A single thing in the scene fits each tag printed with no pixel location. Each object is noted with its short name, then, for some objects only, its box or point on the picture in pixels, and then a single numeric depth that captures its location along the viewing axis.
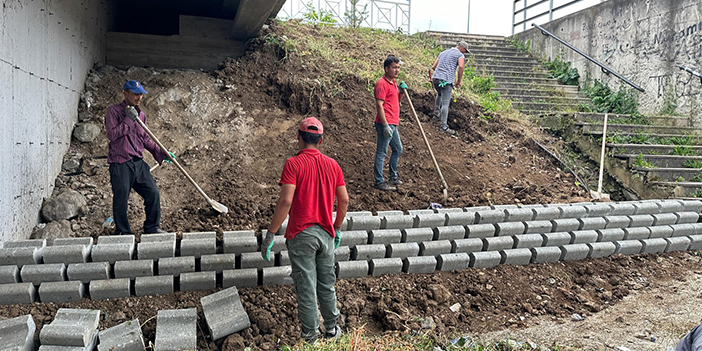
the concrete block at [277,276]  4.31
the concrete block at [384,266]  4.63
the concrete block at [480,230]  5.11
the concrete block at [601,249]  5.46
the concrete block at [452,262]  4.86
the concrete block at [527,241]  5.22
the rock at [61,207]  5.46
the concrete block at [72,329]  3.40
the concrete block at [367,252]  4.67
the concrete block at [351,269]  4.53
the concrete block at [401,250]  4.78
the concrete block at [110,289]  4.02
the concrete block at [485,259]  4.96
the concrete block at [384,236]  4.79
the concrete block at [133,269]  4.13
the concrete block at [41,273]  3.98
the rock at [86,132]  6.83
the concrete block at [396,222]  4.89
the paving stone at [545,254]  5.19
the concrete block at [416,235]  4.90
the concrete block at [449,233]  5.01
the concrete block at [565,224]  5.43
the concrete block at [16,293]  3.87
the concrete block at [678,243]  5.94
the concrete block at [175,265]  4.21
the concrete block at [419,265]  4.74
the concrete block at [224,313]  3.75
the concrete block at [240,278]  4.23
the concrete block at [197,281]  4.18
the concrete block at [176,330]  3.52
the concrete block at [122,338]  3.53
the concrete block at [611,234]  5.62
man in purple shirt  4.69
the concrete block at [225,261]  4.28
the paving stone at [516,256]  5.08
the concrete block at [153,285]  4.11
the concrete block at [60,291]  3.95
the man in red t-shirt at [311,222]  3.55
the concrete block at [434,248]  4.89
